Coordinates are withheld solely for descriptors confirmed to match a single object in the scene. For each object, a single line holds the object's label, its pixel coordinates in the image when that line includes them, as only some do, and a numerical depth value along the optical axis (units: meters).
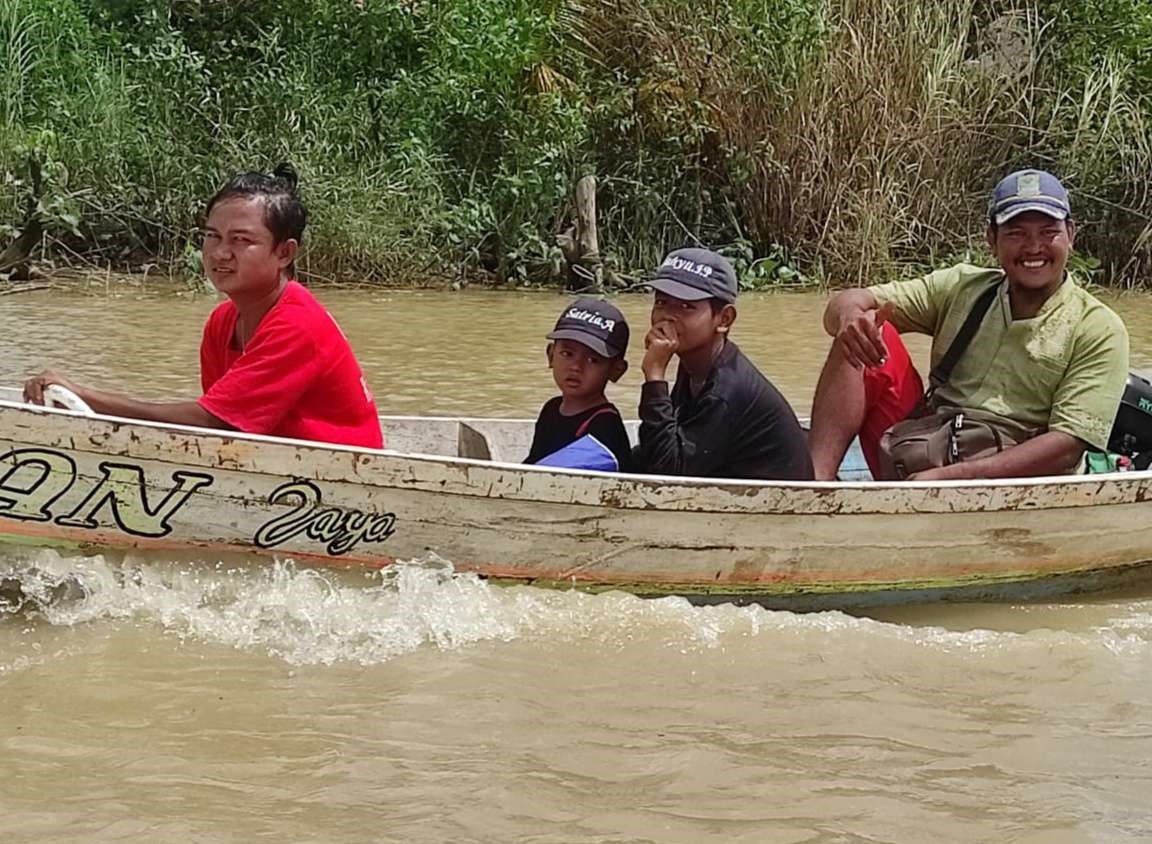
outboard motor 5.00
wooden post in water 12.38
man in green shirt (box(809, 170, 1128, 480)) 4.52
